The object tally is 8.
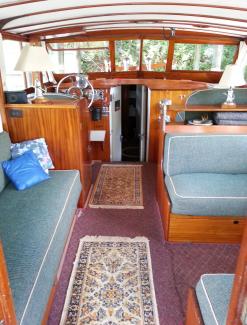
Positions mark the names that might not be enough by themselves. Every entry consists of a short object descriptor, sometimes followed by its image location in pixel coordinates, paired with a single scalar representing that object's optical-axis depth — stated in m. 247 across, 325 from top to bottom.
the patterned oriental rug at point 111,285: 1.50
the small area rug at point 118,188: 2.74
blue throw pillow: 2.02
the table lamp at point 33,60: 2.38
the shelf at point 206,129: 2.27
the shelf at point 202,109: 3.17
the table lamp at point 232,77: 3.02
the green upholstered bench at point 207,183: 1.92
